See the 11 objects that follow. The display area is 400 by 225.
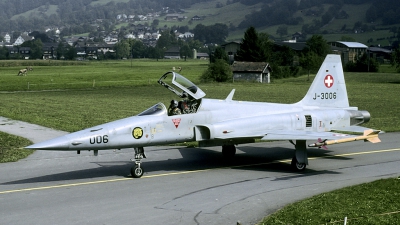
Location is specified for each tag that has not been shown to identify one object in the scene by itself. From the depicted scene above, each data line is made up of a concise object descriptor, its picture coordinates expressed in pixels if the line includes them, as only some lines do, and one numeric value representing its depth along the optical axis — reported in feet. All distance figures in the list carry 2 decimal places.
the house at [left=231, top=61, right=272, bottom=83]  277.44
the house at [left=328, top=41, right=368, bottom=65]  478.18
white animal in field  320.09
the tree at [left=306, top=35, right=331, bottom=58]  380.78
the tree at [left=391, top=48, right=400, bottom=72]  303.89
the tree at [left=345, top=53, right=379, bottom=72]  377.50
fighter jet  52.29
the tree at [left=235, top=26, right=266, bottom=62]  325.01
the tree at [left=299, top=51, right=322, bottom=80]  310.24
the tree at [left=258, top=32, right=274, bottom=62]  327.26
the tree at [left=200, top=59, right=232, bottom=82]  273.54
